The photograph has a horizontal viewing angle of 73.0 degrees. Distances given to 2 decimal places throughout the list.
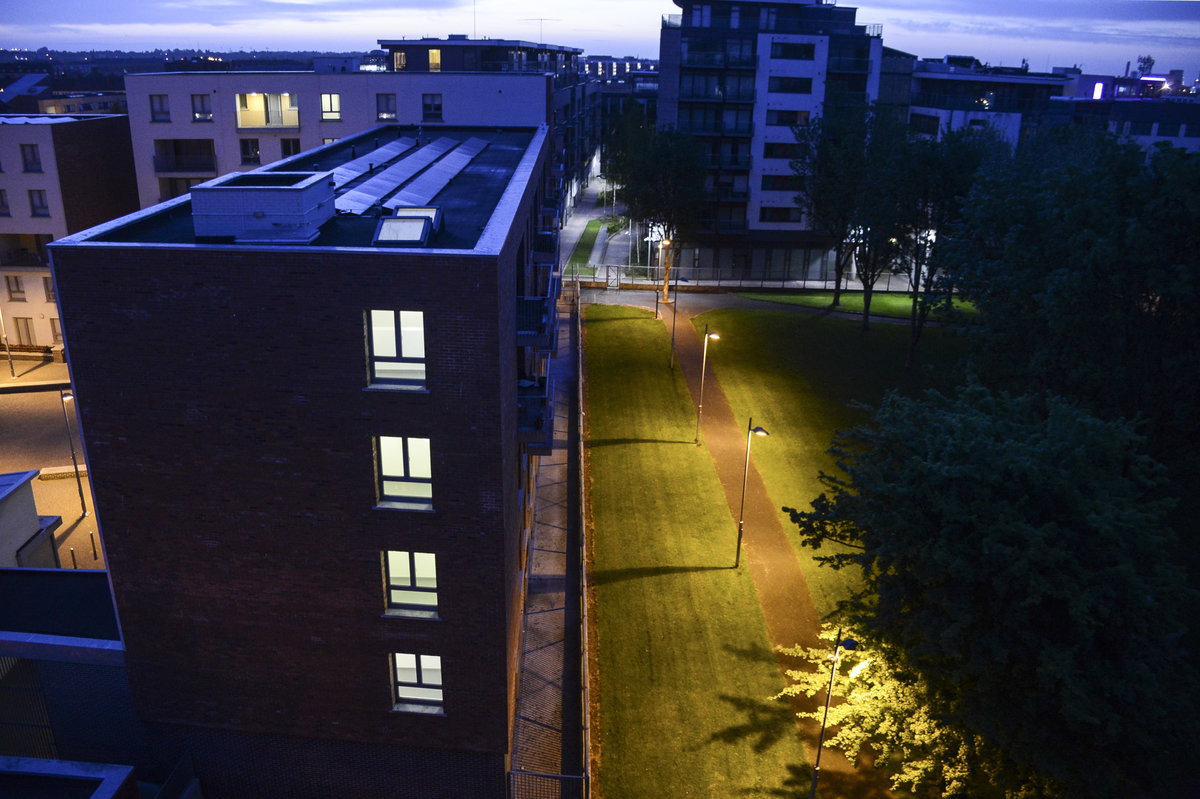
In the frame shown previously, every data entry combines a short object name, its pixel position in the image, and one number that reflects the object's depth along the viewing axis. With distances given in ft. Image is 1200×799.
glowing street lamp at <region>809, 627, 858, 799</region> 57.06
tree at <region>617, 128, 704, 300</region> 188.08
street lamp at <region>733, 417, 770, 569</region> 86.22
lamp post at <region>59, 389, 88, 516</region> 100.34
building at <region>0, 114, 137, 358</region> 147.74
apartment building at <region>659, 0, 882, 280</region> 200.23
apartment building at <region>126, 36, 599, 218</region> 156.66
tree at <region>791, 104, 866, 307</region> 159.12
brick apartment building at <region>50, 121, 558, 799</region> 47.37
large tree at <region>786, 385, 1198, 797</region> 45.57
